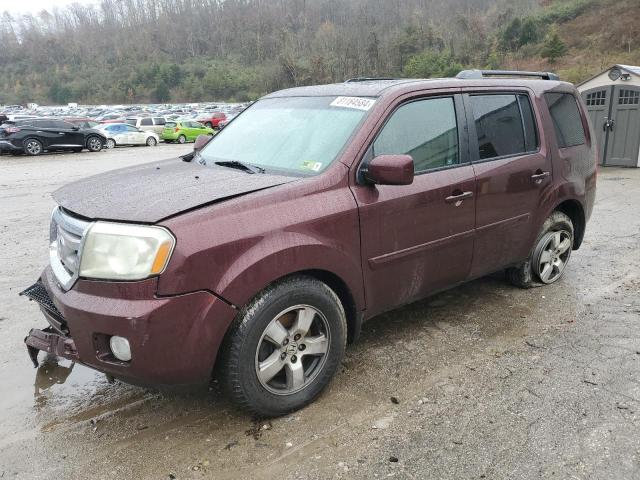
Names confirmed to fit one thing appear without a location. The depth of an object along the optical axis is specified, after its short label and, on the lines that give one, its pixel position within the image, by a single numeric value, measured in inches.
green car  1136.3
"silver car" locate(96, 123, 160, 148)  1018.1
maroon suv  98.2
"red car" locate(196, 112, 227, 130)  1531.7
